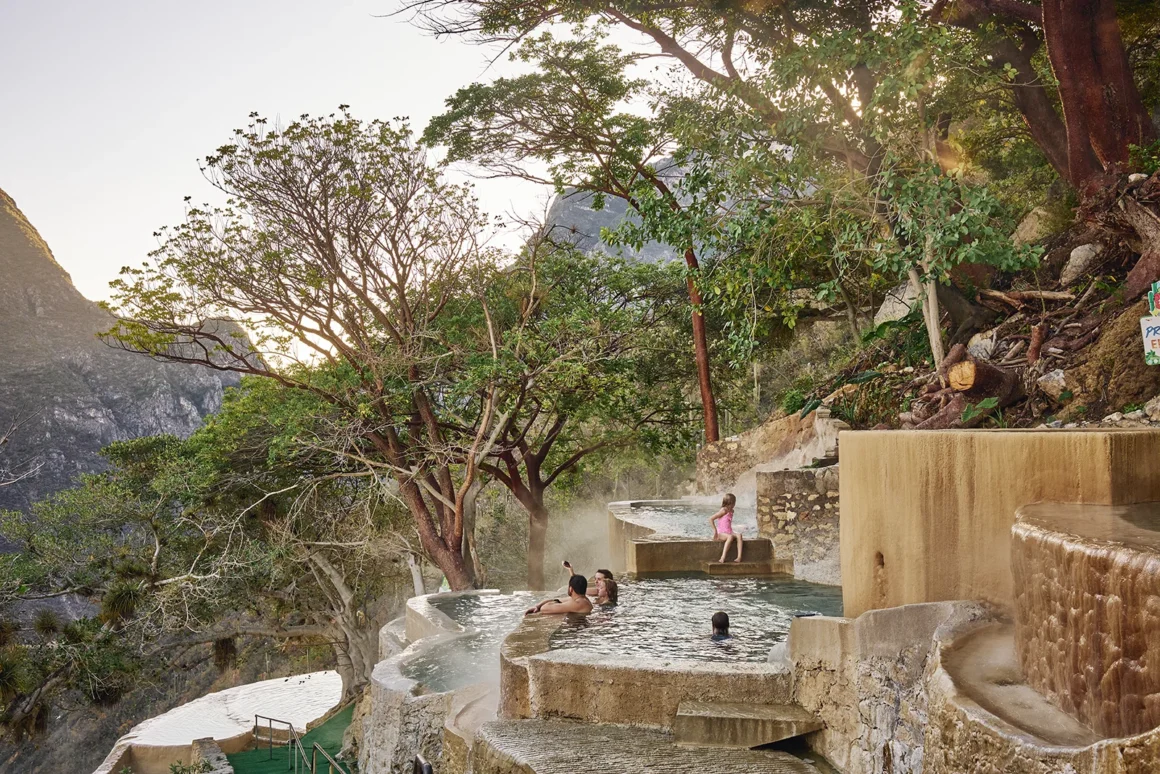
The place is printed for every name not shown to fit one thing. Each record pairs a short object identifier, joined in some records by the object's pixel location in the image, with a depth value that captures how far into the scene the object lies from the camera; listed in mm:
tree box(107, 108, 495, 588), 16375
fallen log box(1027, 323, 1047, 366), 12031
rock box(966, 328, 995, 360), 13211
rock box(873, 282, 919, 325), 19000
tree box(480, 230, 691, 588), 16969
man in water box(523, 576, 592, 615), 8711
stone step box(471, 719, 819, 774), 5238
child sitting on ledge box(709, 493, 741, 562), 10934
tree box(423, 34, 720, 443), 18172
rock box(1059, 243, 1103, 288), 13070
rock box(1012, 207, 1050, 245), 15906
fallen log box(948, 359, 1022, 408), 11797
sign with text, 8297
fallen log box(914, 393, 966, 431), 11641
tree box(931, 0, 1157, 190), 12680
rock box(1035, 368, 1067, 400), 11359
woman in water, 9195
